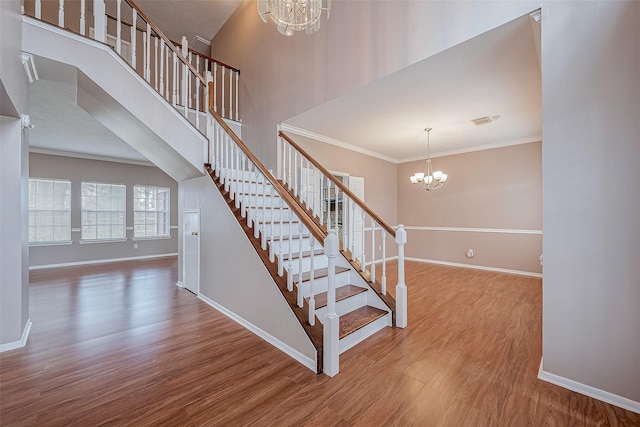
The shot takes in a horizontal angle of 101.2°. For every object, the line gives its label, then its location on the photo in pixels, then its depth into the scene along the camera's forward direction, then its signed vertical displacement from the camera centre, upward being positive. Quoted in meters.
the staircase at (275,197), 2.16 +0.24
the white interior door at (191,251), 3.68 -0.50
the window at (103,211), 6.25 +0.17
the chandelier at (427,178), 4.70 +0.68
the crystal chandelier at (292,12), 2.14 +1.70
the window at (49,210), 5.61 +0.18
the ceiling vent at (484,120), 3.89 +1.43
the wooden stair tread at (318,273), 2.77 -0.63
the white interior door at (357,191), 5.39 +0.51
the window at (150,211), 6.96 +0.17
